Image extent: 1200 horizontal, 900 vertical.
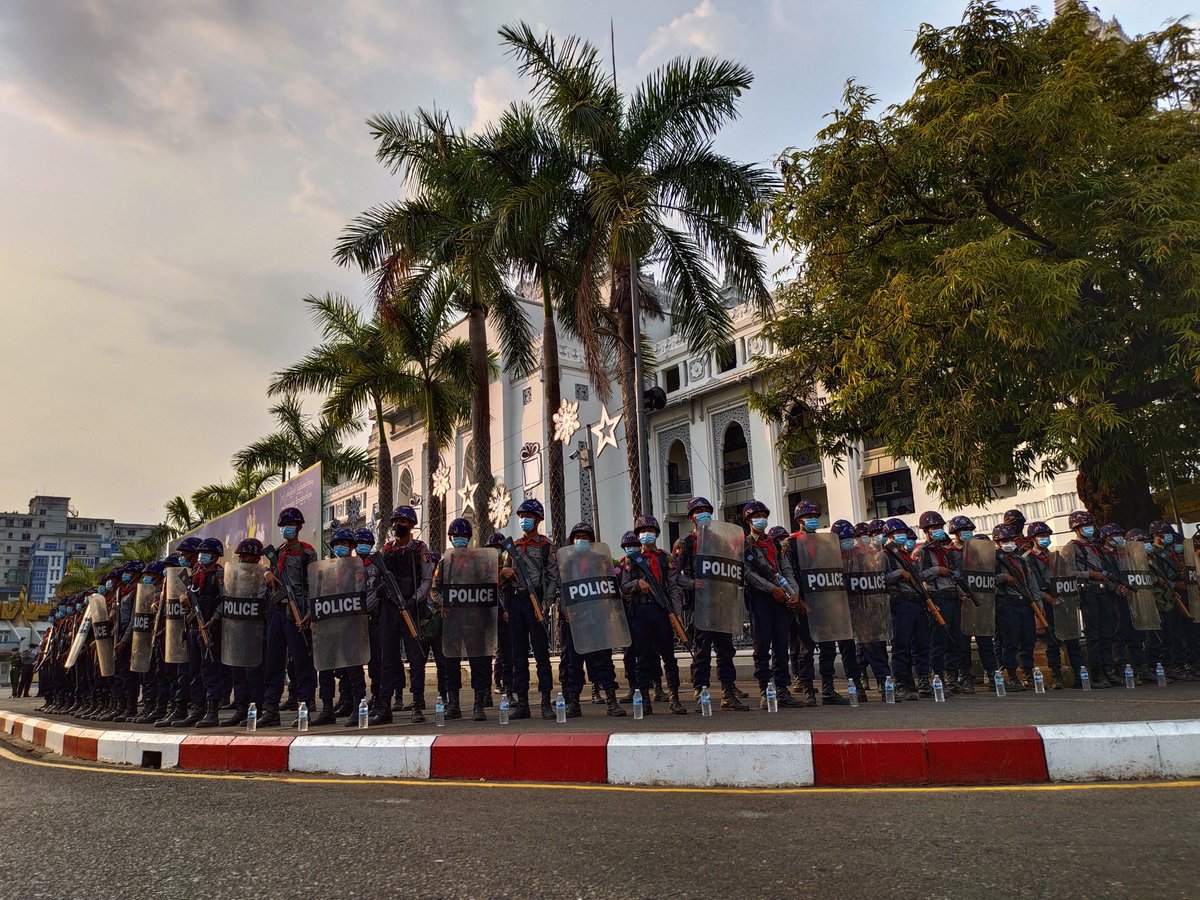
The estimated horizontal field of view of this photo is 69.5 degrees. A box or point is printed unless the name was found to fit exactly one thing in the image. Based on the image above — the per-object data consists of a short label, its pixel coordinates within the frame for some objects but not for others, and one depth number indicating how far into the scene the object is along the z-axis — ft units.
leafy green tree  30.40
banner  50.52
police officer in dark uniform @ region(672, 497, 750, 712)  24.99
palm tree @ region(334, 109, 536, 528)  51.16
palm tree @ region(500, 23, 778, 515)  48.52
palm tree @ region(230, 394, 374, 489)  99.19
